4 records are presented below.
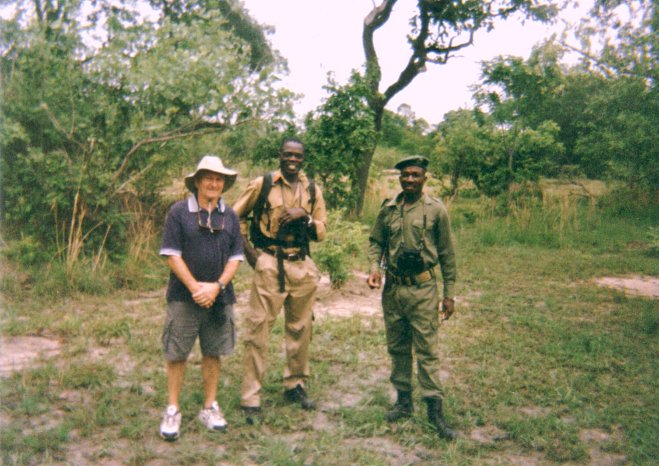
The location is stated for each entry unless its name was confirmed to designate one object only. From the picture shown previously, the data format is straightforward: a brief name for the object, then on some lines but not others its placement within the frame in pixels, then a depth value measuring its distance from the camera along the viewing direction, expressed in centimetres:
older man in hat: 388
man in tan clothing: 438
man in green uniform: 423
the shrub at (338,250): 805
